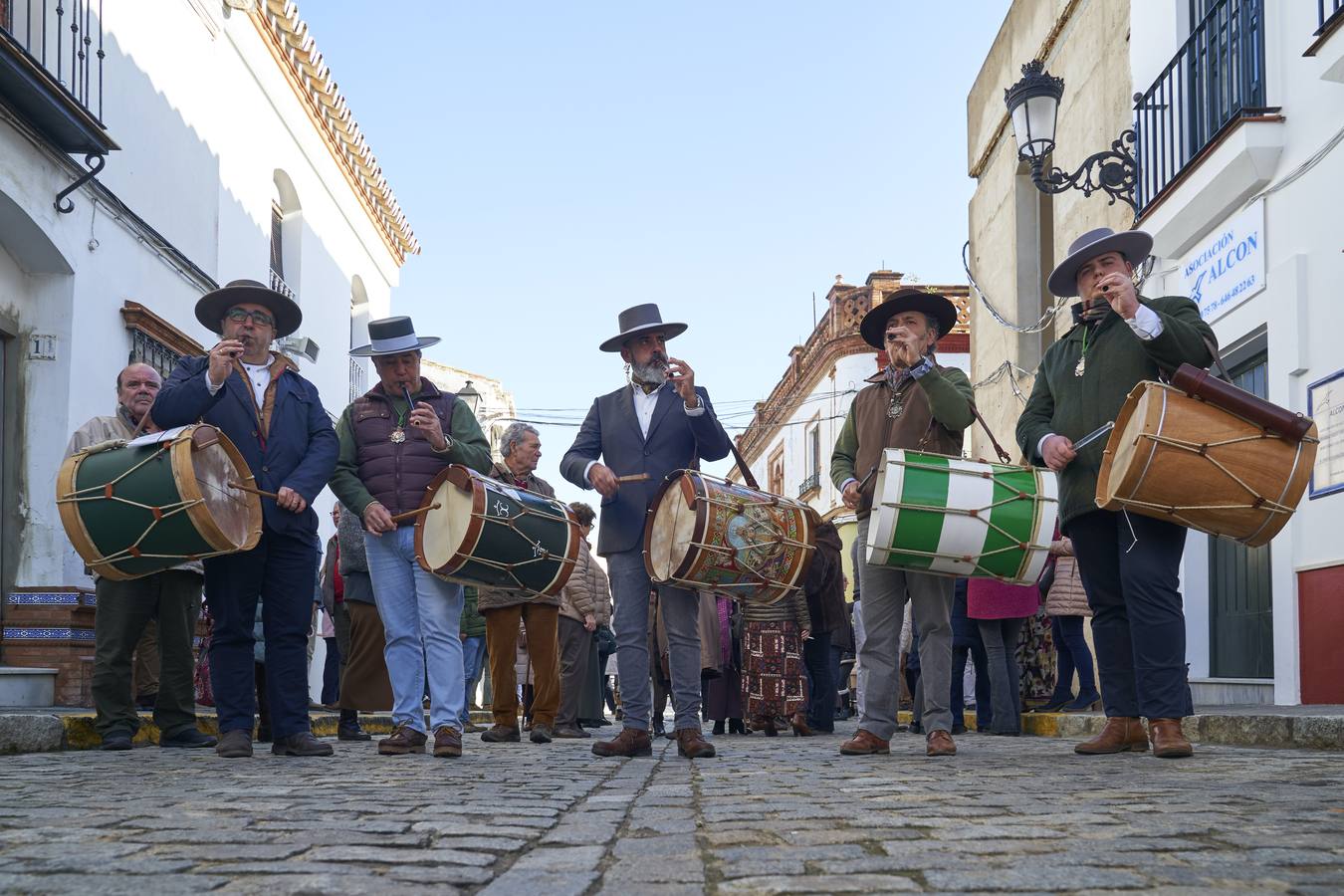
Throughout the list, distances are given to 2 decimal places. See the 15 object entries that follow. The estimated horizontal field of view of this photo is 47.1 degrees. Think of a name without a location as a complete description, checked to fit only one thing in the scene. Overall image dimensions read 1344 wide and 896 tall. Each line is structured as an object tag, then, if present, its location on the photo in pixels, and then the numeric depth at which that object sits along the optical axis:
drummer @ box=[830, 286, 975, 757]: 6.73
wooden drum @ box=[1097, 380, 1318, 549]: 5.52
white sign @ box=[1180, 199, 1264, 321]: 10.48
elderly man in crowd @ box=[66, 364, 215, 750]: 7.73
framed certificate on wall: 9.10
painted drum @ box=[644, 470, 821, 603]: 6.64
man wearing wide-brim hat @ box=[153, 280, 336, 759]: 6.73
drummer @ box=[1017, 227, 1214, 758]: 5.92
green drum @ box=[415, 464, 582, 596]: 6.79
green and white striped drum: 6.52
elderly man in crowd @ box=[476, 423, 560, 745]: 8.68
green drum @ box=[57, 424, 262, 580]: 6.19
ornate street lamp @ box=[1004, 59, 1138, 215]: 11.50
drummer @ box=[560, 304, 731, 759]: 6.93
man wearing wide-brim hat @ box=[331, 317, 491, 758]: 7.12
